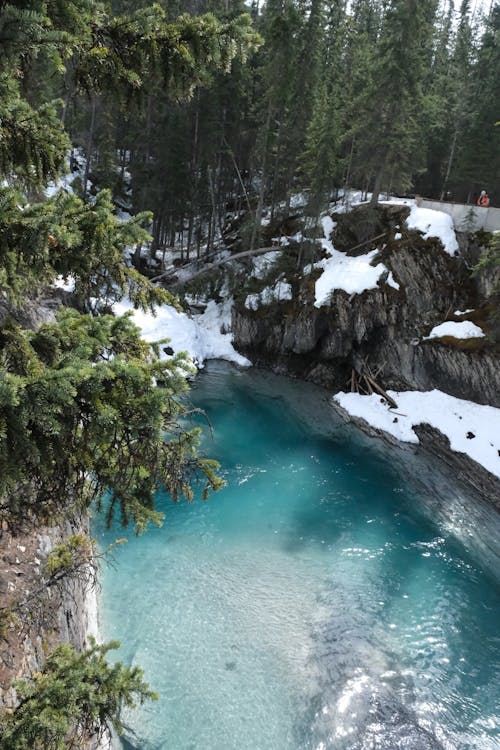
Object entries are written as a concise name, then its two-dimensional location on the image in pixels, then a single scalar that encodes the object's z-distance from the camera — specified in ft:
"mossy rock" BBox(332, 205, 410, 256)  94.58
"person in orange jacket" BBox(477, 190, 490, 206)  89.25
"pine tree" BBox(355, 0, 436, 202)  91.61
